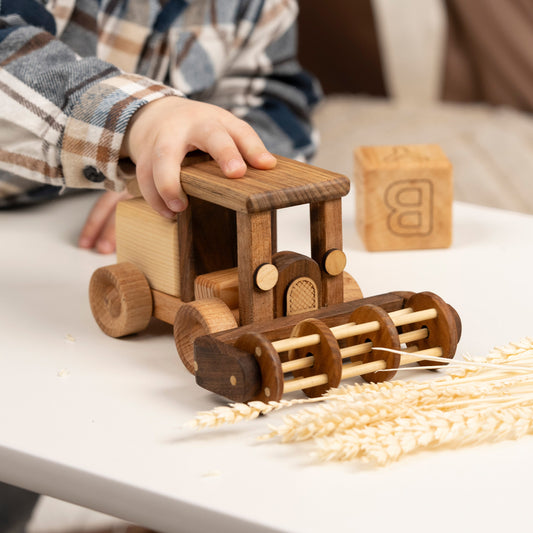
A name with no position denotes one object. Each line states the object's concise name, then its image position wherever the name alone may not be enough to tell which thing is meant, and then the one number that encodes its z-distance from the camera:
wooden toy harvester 0.83
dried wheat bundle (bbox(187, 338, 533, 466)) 0.78
